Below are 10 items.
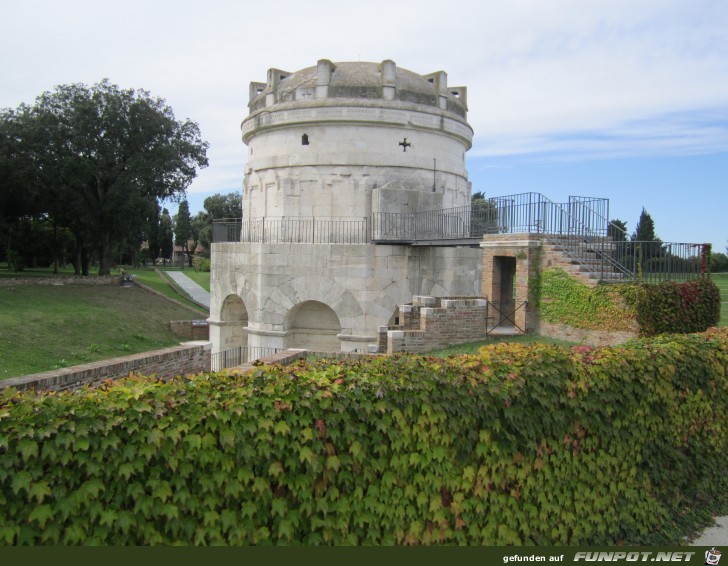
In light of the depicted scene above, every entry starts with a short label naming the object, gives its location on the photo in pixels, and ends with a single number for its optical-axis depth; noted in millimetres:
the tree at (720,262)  45184
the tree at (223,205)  72500
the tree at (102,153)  35031
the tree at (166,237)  78750
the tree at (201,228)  71694
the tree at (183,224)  81000
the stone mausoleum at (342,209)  18719
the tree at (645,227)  39891
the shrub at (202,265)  62656
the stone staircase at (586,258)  13109
